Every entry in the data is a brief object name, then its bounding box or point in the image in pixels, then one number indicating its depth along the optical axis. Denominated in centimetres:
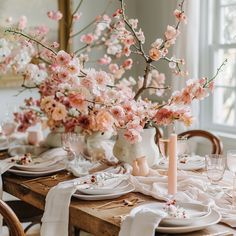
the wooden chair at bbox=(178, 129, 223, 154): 337
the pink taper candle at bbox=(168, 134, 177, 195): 236
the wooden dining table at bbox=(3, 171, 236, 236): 217
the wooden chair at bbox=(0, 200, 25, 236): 220
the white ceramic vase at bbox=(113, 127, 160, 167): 273
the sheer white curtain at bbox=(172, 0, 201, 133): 405
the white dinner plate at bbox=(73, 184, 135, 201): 240
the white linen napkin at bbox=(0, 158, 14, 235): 283
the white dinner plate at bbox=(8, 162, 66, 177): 280
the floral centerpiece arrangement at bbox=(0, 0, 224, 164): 256
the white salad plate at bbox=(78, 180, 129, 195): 242
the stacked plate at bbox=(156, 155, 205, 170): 286
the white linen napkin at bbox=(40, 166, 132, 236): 235
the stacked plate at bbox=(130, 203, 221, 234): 206
